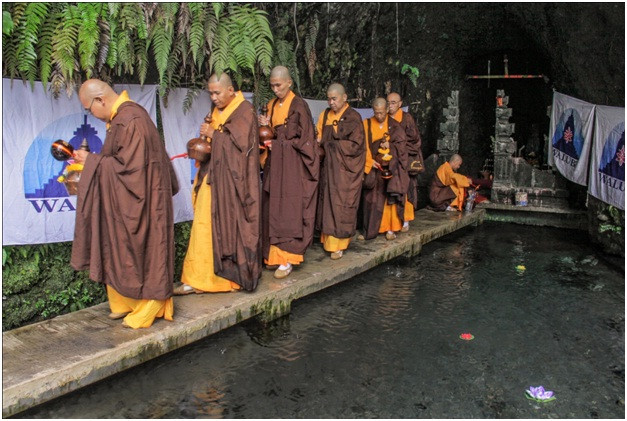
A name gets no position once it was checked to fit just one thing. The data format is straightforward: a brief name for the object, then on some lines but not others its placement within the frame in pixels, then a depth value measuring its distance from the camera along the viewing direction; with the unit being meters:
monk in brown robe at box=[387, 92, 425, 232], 8.16
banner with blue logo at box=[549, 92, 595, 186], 8.87
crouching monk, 10.38
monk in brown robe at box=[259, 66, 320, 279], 5.78
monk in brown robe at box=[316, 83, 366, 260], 6.51
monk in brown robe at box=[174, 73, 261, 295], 4.92
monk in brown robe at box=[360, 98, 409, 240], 7.44
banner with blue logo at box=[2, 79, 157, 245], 4.67
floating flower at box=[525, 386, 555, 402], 3.88
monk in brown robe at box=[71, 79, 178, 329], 4.05
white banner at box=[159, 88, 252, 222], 5.88
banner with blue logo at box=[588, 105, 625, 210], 7.59
